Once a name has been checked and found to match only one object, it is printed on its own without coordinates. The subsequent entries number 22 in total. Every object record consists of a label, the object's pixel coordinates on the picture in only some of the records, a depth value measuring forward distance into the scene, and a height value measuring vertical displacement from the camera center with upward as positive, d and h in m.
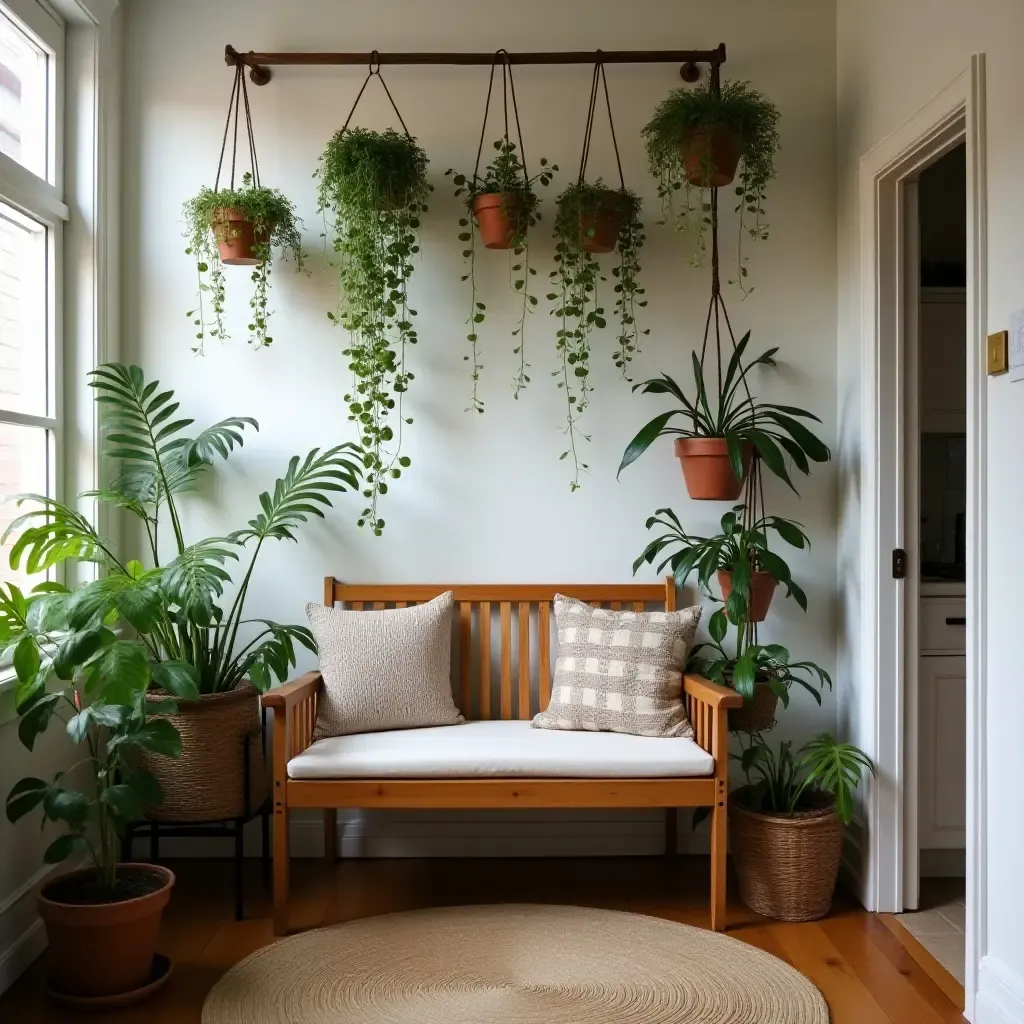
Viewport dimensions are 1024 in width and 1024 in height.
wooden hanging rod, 3.17 +1.42
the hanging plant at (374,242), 3.00 +0.81
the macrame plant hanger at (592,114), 3.28 +1.27
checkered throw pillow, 2.91 -0.50
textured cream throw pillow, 2.96 -0.49
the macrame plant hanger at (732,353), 3.25 +0.49
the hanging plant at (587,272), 3.05 +0.75
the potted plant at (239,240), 3.02 +0.83
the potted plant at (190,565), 2.61 -0.17
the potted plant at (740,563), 2.91 -0.18
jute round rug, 2.26 -1.14
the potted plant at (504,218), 3.06 +0.89
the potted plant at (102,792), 2.23 -0.66
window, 2.72 +0.73
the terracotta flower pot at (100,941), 2.26 -1.00
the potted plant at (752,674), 2.83 -0.51
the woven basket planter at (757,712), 2.92 -0.61
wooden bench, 2.65 -0.65
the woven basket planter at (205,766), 2.78 -0.73
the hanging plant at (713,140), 2.93 +1.08
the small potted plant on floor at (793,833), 2.78 -0.92
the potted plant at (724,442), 2.94 +0.19
